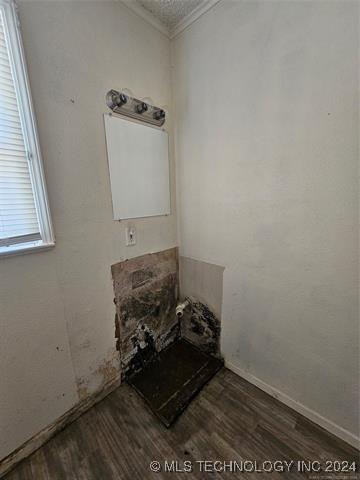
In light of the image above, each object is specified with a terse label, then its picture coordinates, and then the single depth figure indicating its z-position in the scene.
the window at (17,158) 0.84
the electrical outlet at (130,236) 1.34
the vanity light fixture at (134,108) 1.15
